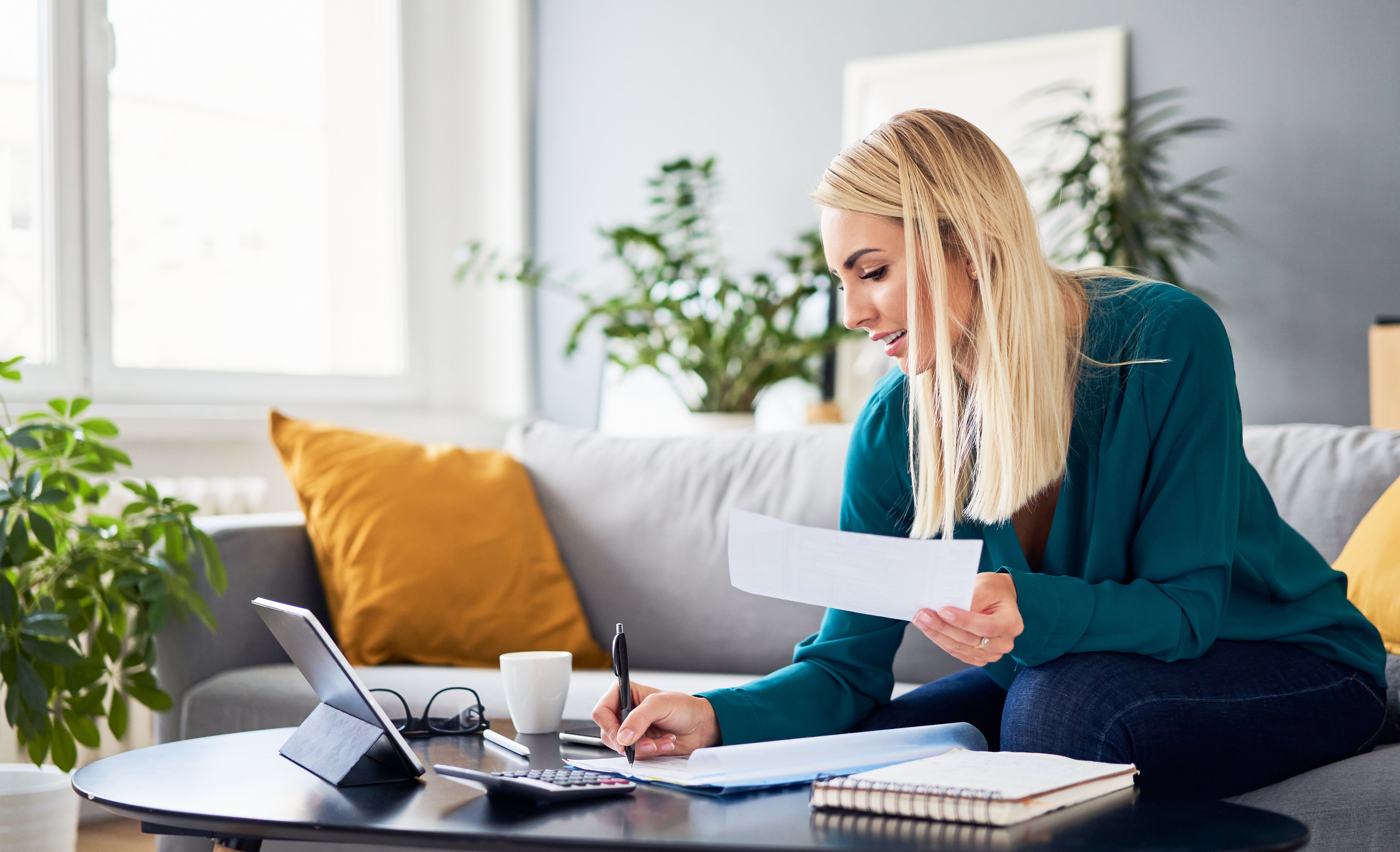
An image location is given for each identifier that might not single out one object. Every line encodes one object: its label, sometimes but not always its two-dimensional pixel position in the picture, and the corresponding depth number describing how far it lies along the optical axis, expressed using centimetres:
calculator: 89
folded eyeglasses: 125
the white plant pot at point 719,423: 279
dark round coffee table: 77
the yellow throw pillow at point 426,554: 196
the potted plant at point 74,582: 164
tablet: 100
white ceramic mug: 122
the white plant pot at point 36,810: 170
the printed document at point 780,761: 96
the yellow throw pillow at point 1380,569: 144
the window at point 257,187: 280
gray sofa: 167
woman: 108
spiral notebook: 81
